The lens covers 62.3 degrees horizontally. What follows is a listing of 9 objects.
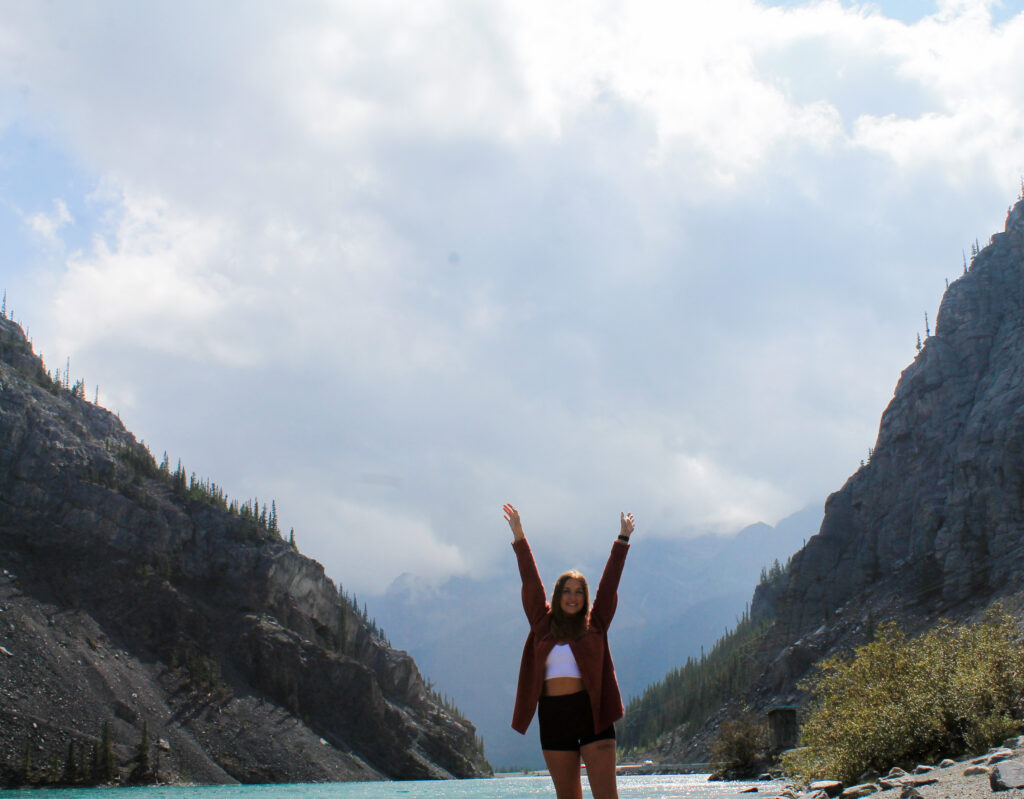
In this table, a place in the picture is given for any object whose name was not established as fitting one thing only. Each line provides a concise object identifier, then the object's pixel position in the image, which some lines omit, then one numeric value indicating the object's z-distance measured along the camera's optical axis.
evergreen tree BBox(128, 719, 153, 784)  107.31
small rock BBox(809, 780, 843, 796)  26.05
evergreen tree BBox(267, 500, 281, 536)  182.00
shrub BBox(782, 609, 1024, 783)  25.06
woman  8.08
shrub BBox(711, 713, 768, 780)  87.19
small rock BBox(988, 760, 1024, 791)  14.00
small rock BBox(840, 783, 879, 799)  20.70
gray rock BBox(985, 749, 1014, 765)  18.50
